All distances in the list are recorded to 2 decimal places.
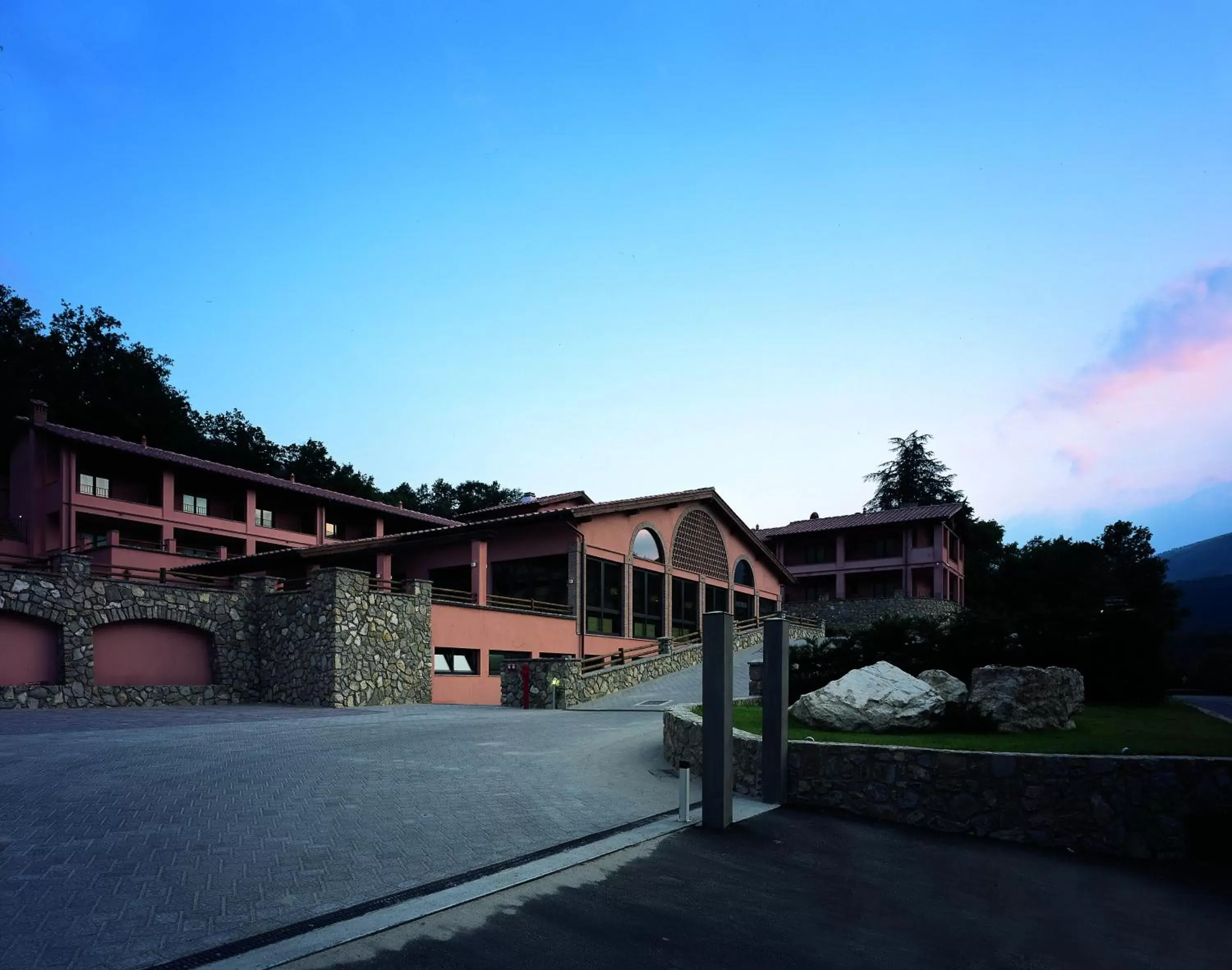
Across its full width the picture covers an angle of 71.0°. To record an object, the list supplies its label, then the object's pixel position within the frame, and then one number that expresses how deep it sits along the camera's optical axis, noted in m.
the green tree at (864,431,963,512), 73.94
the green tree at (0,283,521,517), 50.88
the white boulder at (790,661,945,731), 11.59
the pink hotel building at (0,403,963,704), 27.75
